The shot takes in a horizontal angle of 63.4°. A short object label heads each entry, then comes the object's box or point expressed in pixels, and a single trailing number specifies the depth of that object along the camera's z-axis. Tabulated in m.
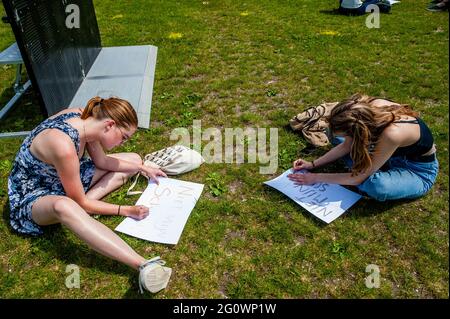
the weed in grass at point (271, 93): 5.34
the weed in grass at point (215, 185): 3.55
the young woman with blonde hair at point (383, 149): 2.91
